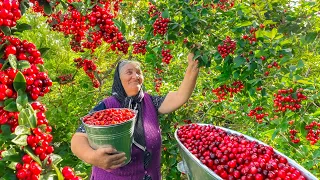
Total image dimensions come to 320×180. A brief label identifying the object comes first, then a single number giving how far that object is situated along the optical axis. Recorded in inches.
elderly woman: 91.5
